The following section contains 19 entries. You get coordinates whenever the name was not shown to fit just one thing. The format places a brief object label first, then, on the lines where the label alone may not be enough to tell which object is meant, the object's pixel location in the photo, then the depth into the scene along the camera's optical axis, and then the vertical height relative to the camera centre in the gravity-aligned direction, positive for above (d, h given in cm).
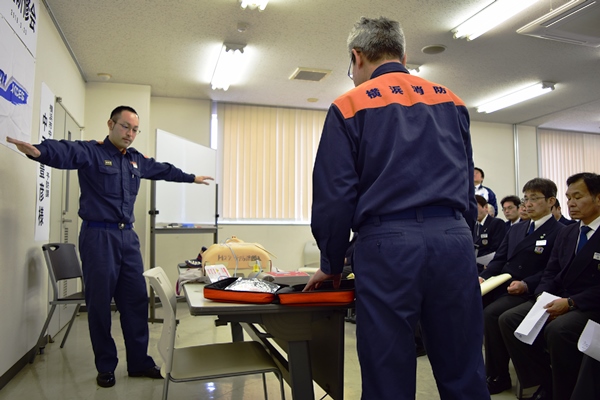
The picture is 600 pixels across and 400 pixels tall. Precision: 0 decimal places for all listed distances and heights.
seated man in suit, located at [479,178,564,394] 268 -35
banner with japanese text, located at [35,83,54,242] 346 +30
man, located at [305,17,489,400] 126 -4
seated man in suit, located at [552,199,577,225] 398 +1
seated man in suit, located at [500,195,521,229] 432 +8
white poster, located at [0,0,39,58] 271 +131
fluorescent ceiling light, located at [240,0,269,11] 356 +173
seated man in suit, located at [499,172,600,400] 215 -46
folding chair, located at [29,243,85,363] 327 -44
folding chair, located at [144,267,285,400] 167 -59
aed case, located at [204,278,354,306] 141 -26
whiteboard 507 +33
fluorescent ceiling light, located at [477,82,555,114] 566 +163
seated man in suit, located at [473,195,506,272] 385 -18
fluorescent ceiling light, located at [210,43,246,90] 455 +171
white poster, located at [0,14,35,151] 265 +85
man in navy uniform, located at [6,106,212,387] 269 -18
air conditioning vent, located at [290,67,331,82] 522 +171
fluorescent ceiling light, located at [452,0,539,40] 357 +170
